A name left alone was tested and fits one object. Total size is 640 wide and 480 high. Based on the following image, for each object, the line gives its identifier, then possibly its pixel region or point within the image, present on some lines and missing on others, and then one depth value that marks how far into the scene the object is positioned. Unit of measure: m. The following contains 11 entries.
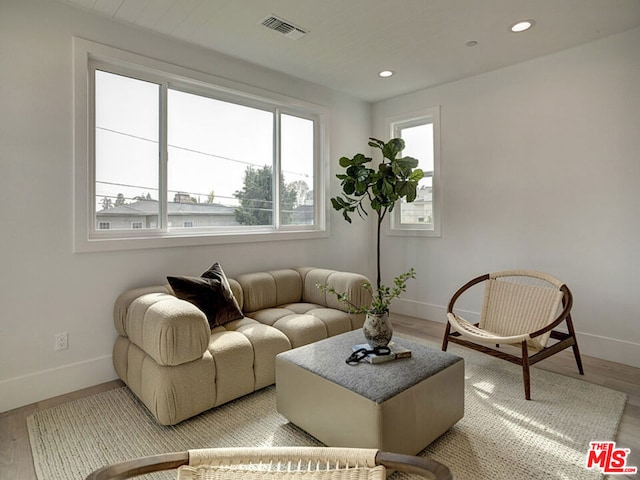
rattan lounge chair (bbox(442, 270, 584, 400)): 2.53
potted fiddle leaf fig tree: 3.81
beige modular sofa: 2.08
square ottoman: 1.67
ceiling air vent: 2.75
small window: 4.25
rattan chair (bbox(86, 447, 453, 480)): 1.05
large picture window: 2.78
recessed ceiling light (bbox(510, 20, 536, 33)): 2.77
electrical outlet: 2.52
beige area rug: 1.79
